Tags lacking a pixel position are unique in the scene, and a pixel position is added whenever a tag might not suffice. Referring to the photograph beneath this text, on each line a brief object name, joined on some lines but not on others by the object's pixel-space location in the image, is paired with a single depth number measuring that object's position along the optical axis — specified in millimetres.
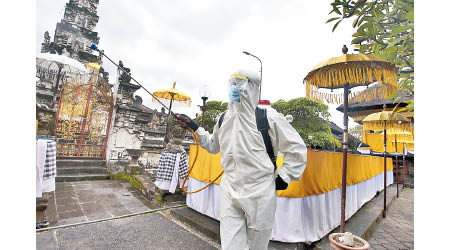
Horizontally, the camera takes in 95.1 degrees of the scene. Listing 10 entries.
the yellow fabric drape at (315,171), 2725
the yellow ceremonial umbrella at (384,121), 4441
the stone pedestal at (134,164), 6014
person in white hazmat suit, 1604
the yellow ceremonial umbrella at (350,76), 2279
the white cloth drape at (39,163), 2764
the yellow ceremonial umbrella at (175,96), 5734
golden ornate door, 6867
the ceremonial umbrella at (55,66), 6712
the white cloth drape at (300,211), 2660
